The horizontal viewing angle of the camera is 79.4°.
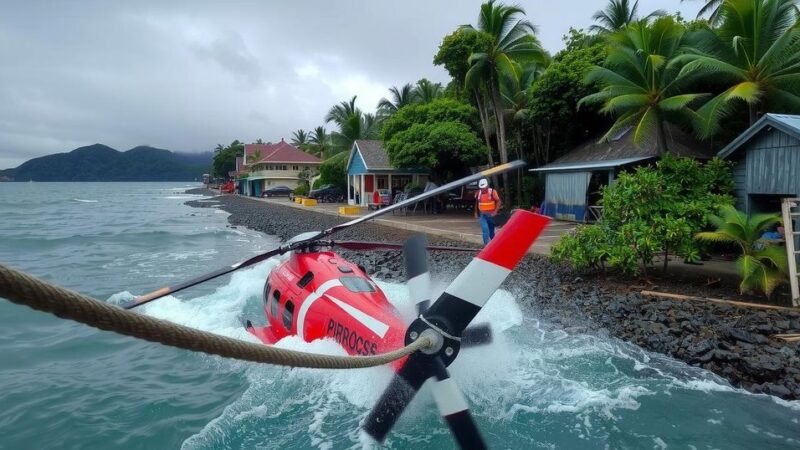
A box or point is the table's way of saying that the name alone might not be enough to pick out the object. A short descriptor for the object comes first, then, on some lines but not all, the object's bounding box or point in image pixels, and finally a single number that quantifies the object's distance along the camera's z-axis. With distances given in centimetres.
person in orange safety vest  1215
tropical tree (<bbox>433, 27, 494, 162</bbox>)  2198
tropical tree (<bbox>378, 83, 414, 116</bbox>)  3688
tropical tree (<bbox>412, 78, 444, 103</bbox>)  3369
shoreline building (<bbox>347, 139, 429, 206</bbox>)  2955
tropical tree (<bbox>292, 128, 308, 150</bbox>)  7338
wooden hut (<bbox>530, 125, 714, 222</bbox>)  1747
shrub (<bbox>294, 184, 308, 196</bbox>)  4962
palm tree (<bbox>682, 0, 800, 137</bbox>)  1266
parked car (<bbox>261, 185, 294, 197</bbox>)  5605
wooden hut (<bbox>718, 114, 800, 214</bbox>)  960
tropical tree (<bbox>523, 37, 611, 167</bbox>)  2088
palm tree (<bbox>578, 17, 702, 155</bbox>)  1544
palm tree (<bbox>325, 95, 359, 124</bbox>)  4322
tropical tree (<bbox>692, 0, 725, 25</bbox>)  2019
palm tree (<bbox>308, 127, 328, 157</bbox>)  5771
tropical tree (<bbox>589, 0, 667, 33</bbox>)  2705
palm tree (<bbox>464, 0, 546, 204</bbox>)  2195
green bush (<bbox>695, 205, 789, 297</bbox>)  780
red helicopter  302
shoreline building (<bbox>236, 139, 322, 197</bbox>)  5800
